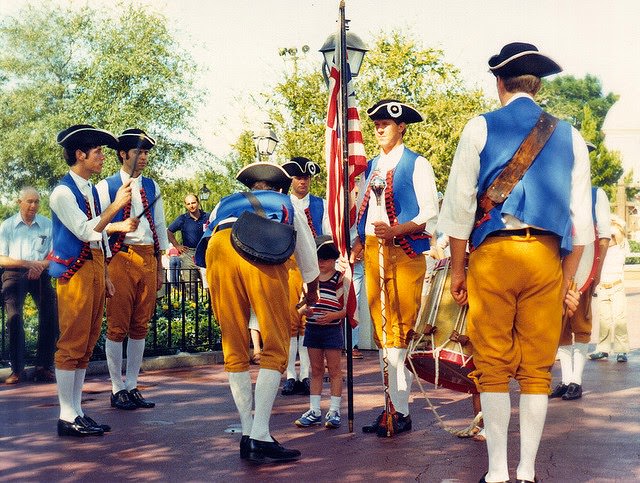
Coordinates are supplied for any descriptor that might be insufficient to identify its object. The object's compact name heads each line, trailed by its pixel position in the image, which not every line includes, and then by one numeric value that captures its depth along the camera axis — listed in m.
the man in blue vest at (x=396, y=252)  6.95
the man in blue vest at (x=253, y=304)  6.19
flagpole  7.10
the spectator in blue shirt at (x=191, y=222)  16.34
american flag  7.14
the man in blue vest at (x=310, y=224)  9.31
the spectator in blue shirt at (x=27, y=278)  10.45
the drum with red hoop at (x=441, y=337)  5.80
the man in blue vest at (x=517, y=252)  5.10
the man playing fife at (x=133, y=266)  8.35
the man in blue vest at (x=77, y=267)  7.15
